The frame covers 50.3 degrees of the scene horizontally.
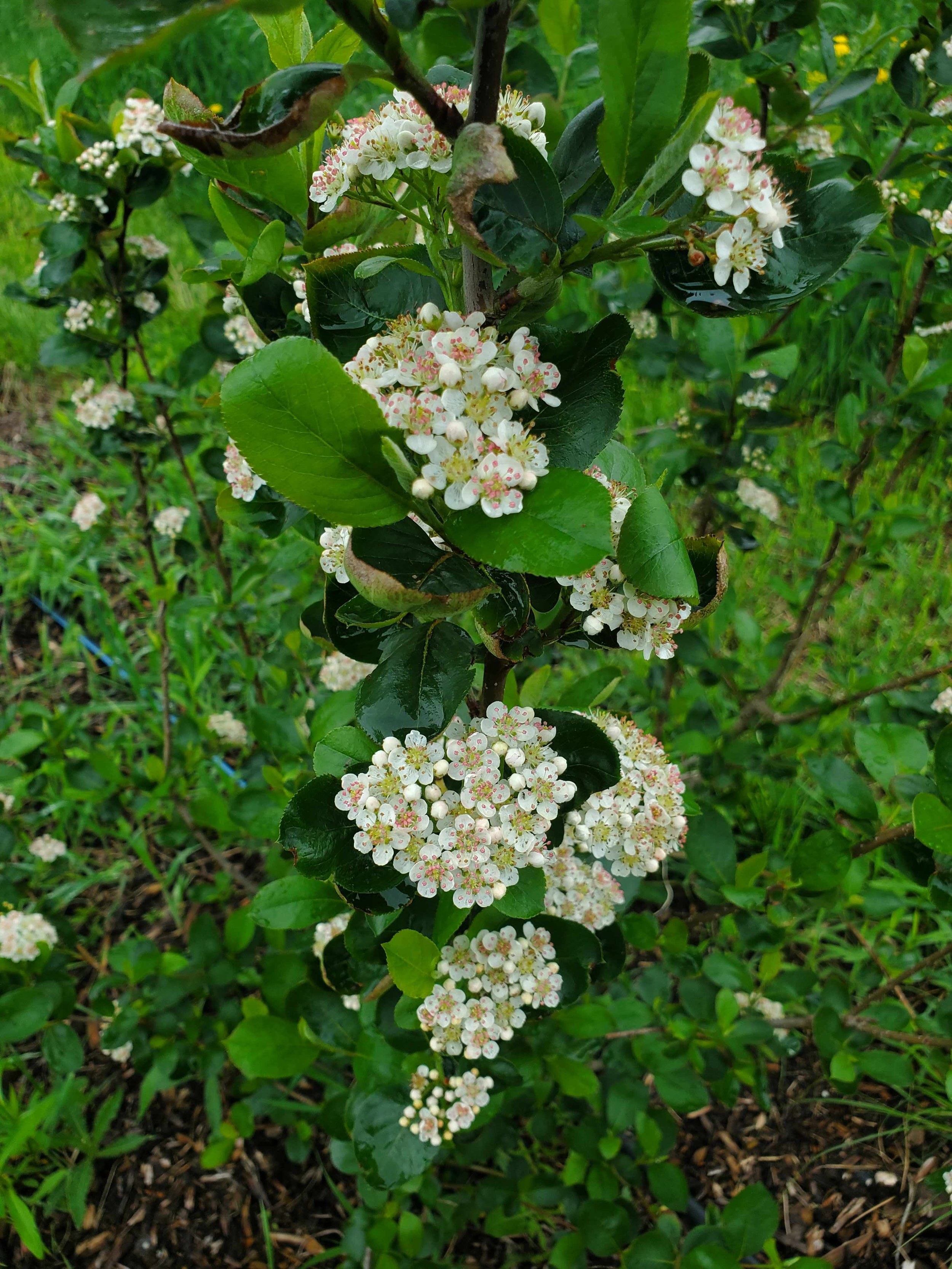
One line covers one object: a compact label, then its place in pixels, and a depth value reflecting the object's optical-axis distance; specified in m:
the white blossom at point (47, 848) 0.74
